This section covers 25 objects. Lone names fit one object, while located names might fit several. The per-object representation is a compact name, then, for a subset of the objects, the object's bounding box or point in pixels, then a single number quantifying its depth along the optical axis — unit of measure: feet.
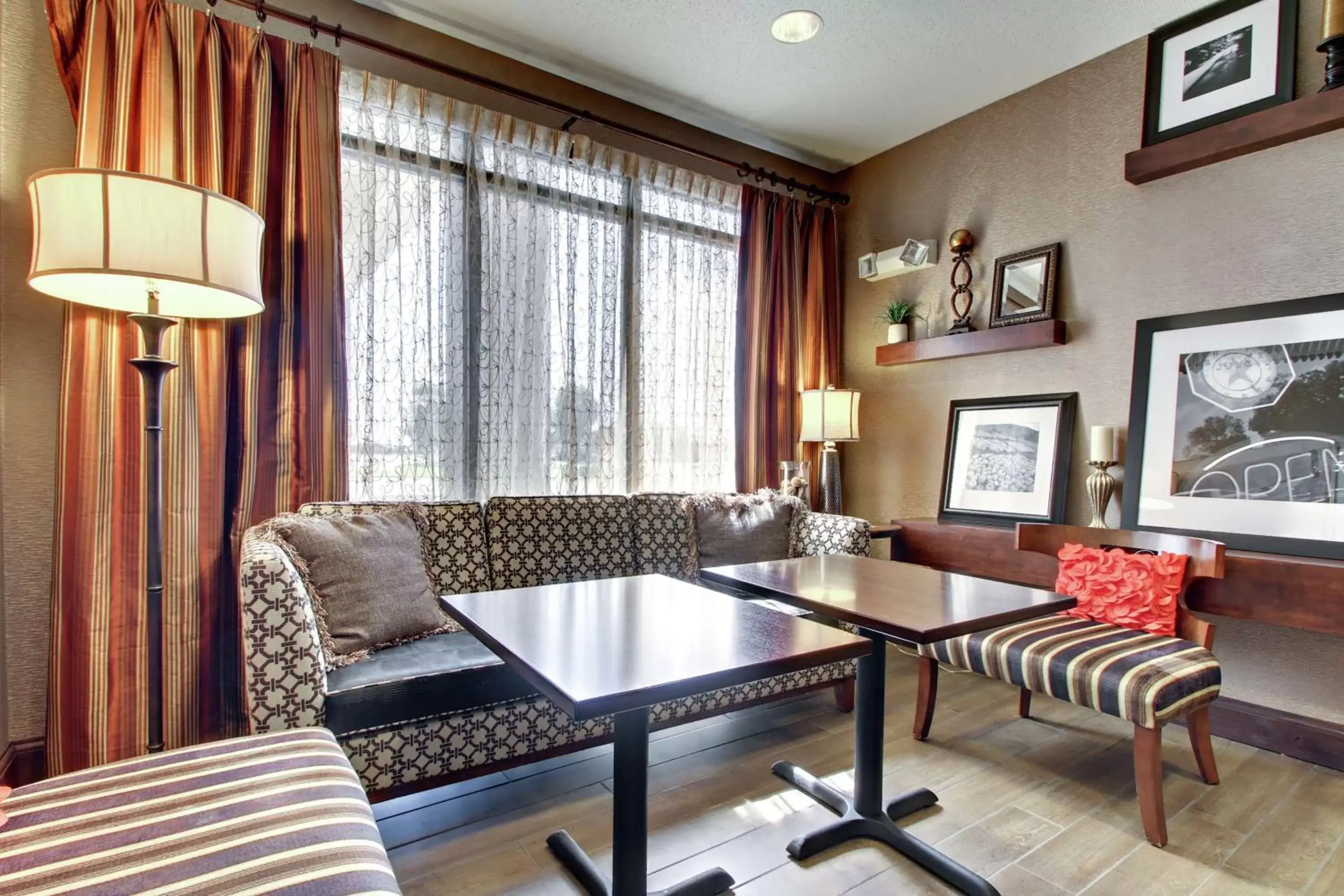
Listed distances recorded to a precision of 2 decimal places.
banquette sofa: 5.04
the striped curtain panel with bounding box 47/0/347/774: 6.16
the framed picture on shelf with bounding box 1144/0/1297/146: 7.42
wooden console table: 6.22
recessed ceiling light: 8.14
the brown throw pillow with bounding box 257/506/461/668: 6.09
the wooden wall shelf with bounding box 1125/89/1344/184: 6.89
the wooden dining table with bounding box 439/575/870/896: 3.40
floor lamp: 4.71
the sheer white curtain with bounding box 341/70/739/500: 8.08
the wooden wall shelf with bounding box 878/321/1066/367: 9.30
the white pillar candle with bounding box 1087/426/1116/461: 8.40
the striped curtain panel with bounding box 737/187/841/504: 11.34
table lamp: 10.85
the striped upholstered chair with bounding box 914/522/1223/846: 5.46
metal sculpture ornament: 10.44
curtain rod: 7.29
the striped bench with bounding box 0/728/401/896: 2.74
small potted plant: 11.46
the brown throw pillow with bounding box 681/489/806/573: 9.39
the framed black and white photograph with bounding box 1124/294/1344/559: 6.89
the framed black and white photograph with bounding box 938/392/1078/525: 9.26
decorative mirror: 9.45
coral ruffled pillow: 6.68
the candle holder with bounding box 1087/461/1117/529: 8.44
